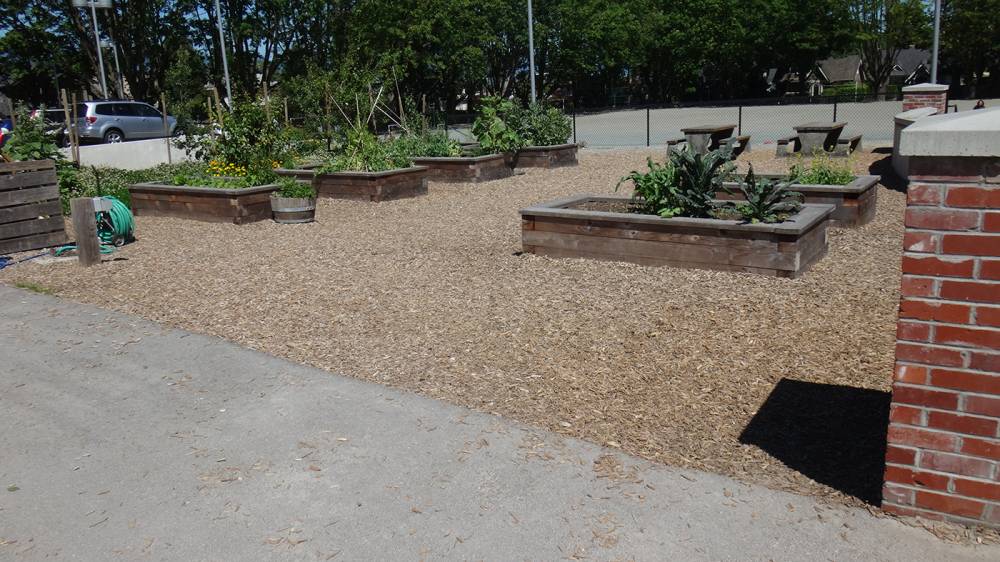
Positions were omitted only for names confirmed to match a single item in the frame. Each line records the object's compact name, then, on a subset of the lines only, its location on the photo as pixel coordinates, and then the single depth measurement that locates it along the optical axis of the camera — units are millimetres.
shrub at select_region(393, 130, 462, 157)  16203
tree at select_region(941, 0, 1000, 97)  47094
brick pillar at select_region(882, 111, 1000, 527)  3070
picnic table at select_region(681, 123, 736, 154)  16578
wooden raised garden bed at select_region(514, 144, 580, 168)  17172
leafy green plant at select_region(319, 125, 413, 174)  14055
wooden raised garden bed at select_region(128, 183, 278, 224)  11633
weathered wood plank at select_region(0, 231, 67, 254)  10000
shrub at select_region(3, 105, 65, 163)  12445
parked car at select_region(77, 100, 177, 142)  27656
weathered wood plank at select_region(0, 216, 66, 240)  10008
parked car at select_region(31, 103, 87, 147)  26297
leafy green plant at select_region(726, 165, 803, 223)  7527
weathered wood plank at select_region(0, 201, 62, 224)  10031
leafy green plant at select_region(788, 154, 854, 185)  9852
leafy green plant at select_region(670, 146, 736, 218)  7851
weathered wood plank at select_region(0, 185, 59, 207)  9984
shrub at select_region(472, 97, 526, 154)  16516
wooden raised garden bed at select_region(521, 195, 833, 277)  7230
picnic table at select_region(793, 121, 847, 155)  16391
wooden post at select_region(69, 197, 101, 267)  8938
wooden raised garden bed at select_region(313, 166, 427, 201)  13234
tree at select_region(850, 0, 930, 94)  46438
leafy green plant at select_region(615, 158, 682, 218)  7988
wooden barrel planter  11562
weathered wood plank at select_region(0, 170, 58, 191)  9984
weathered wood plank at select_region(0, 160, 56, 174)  9876
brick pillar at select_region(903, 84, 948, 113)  15875
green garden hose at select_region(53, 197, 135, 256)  10234
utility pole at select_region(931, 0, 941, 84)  20434
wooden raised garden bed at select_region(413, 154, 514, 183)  15328
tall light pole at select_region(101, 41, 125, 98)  39000
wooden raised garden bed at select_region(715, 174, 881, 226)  9211
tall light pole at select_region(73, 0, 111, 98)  28625
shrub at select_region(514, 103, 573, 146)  17625
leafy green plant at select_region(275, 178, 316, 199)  11672
